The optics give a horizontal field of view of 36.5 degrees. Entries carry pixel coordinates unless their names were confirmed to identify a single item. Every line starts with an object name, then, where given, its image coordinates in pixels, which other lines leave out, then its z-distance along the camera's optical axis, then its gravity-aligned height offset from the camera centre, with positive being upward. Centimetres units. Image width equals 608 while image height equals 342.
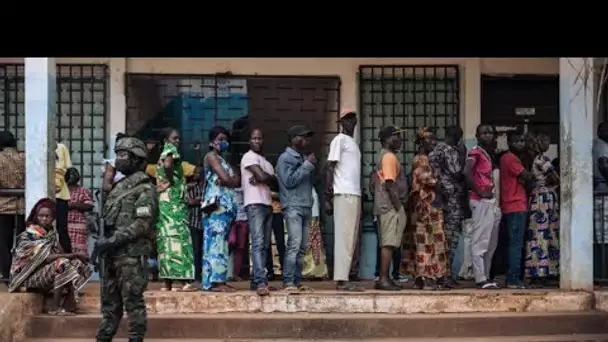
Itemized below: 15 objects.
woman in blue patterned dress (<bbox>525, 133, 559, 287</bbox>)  908 -46
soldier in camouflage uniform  712 -57
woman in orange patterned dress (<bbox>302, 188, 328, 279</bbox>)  989 -84
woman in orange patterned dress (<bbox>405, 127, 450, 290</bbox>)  878 -49
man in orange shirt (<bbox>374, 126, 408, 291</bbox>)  870 -23
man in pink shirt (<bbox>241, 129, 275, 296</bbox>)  856 -27
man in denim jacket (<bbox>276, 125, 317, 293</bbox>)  856 -22
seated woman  816 -79
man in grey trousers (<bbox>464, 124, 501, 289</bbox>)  898 -30
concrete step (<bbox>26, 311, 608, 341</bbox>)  820 -133
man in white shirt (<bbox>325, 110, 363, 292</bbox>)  870 -16
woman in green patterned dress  848 -45
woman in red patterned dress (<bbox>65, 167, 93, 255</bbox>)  960 -38
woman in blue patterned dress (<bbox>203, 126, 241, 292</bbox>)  857 -38
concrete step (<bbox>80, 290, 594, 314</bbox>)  841 -115
